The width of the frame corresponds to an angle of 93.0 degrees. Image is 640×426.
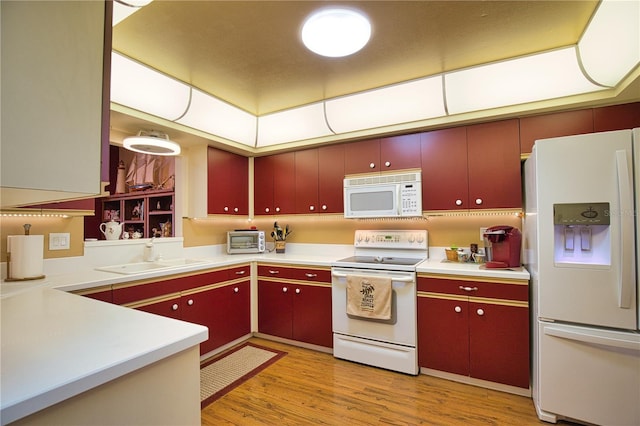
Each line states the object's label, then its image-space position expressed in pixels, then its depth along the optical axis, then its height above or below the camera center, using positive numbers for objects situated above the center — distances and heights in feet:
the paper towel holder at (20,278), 6.31 -1.07
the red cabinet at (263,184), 12.09 +1.53
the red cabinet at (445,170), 8.74 +1.54
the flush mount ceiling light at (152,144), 7.44 +1.98
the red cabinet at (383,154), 9.45 +2.21
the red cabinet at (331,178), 10.61 +1.56
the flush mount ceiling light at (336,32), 5.55 +3.65
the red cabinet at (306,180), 11.11 +1.54
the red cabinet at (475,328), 7.06 -2.62
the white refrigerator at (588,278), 5.52 -1.08
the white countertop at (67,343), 2.09 -1.11
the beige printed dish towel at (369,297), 8.15 -2.06
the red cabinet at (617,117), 7.10 +2.48
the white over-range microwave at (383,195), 9.16 +0.84
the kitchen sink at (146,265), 7.97 -1.25
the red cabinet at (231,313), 9.27 -2.92
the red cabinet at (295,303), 9.46 -2.66
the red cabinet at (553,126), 7.49 +2.44
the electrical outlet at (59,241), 7.27 -0.44
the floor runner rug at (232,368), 7.44 -4.08
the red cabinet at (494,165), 8.13 +1.56
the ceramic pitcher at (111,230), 8.80 -0.22
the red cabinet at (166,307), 7.34 -2.14
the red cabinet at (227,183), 10.70 +1.48
